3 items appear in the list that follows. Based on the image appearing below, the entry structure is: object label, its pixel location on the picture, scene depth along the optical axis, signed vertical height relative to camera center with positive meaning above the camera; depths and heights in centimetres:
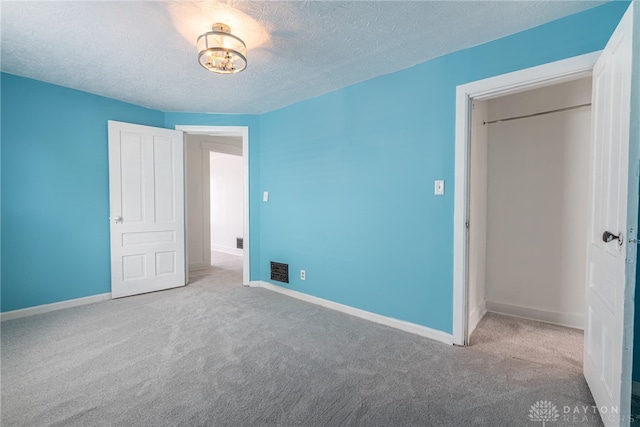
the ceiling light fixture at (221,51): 191 +108
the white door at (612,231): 125 -13
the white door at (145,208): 344 -5
